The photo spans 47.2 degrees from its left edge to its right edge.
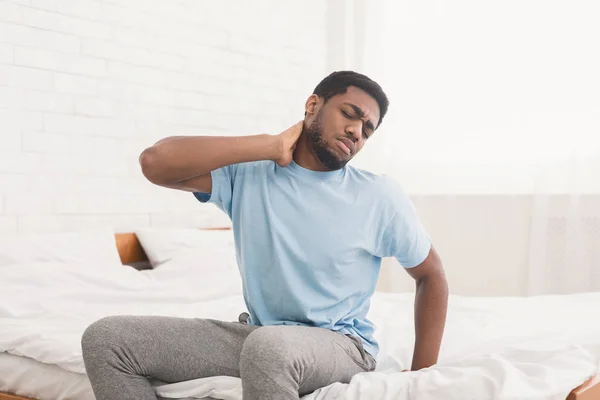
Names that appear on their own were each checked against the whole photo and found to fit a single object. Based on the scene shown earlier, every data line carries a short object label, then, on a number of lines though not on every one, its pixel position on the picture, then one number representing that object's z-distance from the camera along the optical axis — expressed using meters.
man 1.42
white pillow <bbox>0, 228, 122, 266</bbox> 2.41
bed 1.27
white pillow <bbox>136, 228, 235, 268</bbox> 2.84
